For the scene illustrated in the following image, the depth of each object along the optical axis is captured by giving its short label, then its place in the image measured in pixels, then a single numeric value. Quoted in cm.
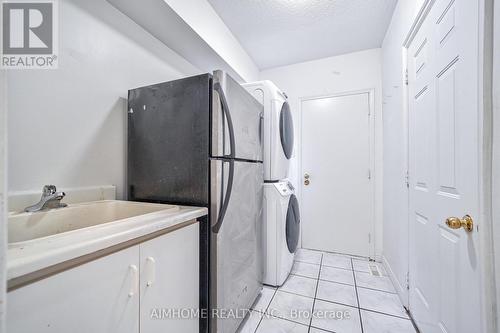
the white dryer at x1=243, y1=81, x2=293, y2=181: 203
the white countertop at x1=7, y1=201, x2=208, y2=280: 51
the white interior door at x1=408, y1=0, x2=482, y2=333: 86
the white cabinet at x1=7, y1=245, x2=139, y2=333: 51
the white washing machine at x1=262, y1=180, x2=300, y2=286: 197
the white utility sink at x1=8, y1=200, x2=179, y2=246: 92
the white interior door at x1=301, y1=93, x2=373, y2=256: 272
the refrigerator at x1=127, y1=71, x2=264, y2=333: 117
